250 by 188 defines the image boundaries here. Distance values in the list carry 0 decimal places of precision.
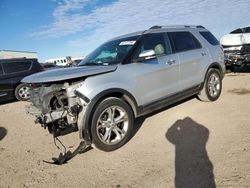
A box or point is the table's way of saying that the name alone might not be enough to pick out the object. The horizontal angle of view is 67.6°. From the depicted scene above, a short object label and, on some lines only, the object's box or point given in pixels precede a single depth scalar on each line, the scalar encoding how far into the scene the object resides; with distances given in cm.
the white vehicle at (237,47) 787
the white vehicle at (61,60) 3008
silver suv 303
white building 3049
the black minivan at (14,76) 746
